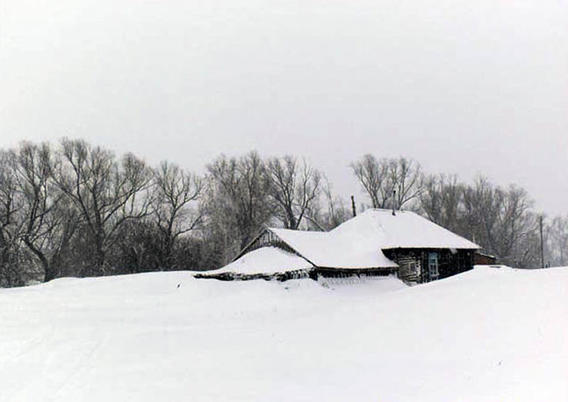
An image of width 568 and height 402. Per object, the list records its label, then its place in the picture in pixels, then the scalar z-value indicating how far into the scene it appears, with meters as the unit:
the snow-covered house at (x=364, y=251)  29.09
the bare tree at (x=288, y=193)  60.19
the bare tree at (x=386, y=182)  66.12
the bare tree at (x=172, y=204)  53.25
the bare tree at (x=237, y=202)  54.09
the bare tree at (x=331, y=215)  66.31
